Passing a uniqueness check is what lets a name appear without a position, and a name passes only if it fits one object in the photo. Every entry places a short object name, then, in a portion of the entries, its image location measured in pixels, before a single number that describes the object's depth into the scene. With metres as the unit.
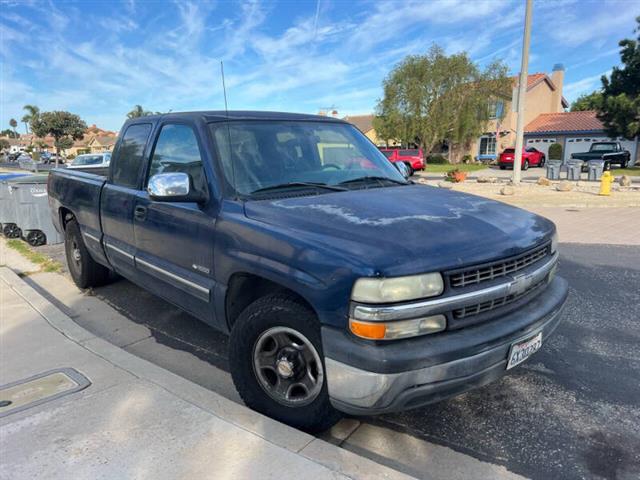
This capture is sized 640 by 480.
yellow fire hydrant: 14.43
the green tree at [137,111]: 60.47
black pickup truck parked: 29.69
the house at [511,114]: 44.09
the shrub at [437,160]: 44.40
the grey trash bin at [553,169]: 20.98
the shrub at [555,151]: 39.42
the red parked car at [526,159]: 33.58
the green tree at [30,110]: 70.20
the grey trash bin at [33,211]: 8.12
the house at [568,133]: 37.94
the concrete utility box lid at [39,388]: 3.00
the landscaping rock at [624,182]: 17.42
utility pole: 16.92
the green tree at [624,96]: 25.03
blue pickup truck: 2.25
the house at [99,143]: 101.00
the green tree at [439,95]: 39.16
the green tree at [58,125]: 53.69
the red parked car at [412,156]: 31.80
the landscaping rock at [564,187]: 16.28
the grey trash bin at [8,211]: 8.41
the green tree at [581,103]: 61.94
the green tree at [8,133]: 147.48
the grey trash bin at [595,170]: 20.17
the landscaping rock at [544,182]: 18.69
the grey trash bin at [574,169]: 20.34
